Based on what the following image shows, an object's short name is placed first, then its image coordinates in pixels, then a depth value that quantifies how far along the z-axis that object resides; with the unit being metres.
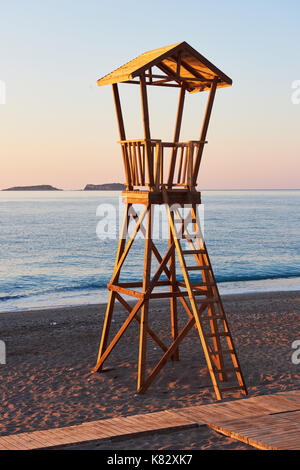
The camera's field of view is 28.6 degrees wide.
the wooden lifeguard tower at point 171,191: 10.81
